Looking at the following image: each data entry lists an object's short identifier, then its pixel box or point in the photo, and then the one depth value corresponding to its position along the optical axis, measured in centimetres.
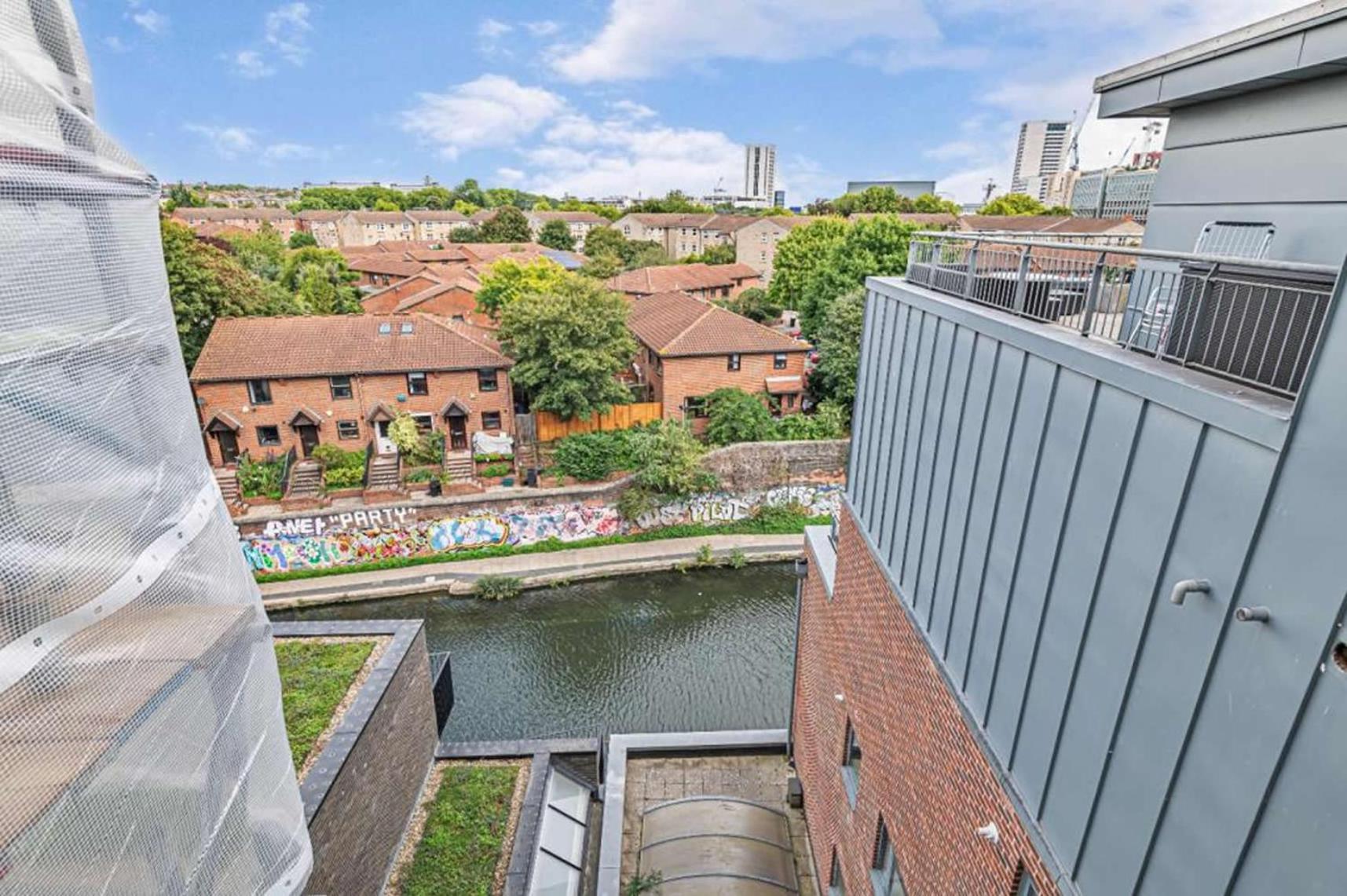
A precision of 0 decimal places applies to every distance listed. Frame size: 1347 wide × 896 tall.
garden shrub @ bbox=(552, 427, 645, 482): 2209
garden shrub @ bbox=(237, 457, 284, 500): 2103
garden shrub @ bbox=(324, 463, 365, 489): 2156
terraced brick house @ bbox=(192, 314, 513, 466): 2161
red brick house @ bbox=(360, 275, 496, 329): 3697
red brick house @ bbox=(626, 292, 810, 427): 2481
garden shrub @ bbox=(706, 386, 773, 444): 2386
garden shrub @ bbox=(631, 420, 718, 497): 2156
